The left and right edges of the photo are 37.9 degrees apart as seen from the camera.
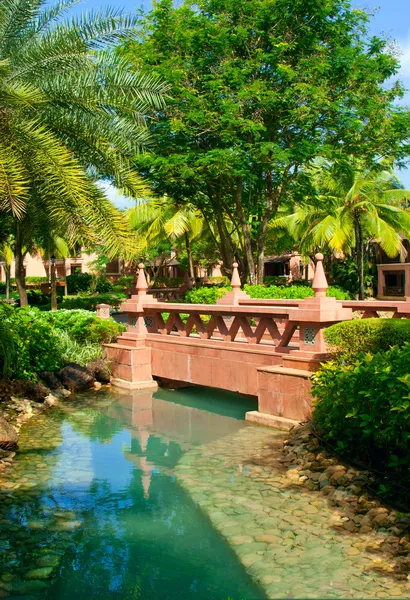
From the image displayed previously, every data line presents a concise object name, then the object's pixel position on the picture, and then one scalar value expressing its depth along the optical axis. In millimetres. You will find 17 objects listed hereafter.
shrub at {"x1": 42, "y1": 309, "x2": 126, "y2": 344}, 14414
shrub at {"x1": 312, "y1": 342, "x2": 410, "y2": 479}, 5836
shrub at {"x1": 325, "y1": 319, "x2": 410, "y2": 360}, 7746
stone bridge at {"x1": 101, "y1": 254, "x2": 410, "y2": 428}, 9164
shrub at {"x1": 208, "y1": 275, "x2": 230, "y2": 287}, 43625
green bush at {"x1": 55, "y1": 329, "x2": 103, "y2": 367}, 13633
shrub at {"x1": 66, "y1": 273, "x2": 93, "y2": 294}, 47188
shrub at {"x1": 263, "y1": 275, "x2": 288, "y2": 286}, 36088
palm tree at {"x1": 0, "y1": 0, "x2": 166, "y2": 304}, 9805
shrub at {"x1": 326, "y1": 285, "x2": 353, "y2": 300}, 19834
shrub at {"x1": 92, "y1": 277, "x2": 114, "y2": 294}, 44938
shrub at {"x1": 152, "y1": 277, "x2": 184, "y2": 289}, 40156
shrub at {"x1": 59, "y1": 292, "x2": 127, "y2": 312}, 28450
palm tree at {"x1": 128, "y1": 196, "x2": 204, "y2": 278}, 30297
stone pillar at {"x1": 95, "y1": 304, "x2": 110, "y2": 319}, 22092
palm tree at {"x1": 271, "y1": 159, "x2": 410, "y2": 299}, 26312
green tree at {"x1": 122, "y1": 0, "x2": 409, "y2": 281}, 16656
